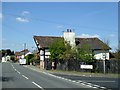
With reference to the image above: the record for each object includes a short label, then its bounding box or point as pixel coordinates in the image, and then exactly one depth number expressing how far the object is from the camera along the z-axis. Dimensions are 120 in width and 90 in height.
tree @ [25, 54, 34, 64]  47.32
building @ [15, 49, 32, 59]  88.16
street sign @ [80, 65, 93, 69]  23.25
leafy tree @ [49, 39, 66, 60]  28.24
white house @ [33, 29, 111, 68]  33.47
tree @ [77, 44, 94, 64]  24.06
